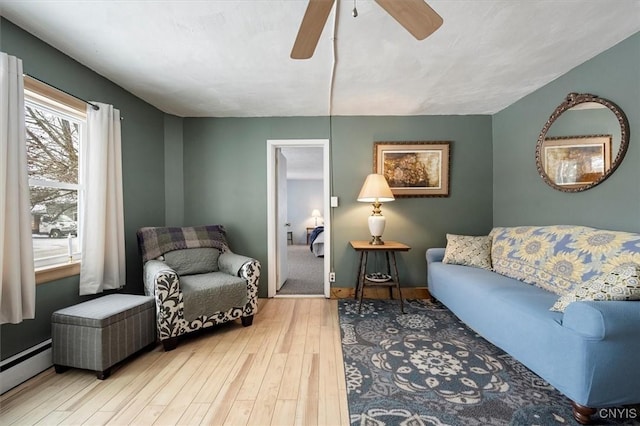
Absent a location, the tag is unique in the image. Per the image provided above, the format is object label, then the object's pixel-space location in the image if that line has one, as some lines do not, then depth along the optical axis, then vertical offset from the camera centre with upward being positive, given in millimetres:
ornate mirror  1988 +535
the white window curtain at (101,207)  2168 +39
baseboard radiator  1665 -986
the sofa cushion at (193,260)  2672 -493
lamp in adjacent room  8766 -113
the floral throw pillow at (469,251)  2777 -436
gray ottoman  1759 -821
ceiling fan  1191 +890
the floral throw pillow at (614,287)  1358 -400
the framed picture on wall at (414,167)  3363 +532
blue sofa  1301 -608
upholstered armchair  2135 -622
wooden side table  2881 -490
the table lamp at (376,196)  3031 +162
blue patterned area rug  1457 -1086
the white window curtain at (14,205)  1575 +43
